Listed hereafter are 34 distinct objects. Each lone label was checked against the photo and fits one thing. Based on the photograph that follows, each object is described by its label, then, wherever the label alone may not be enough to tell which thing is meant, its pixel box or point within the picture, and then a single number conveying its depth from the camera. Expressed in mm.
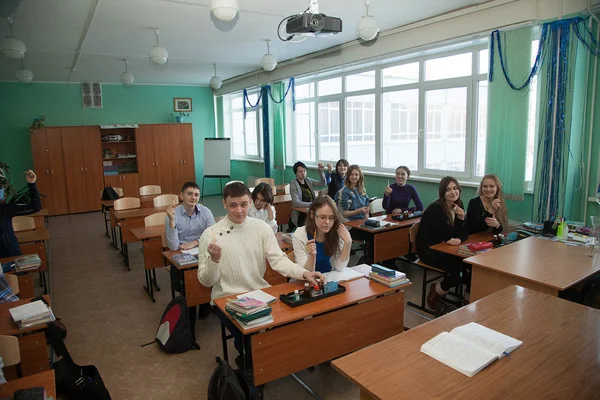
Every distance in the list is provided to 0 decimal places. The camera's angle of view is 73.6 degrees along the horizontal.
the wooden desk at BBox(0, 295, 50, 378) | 2430
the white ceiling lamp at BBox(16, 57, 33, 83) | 6629
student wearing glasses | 2921
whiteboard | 11469
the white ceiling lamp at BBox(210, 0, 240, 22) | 3471
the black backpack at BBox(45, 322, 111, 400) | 2521
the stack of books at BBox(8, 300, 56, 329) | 2436
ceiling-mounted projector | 3475
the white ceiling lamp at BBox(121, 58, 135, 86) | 7770
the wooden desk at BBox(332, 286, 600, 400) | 1531
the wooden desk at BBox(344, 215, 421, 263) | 4584
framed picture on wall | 11797
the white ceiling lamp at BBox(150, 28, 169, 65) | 5367
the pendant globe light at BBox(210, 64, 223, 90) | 8164
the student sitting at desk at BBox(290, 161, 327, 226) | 6258
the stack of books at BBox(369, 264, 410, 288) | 2725
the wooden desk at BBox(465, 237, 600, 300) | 2705
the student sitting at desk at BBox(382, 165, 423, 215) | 5539
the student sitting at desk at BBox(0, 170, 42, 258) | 3893
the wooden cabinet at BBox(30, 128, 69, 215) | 9562
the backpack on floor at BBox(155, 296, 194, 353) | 3359
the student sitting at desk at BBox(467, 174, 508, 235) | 4098
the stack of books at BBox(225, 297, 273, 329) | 2203
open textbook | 1681
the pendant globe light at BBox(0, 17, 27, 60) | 4898
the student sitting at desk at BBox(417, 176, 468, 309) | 3734
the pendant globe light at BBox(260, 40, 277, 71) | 6051
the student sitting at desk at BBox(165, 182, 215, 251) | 4105
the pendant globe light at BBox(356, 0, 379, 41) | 4211
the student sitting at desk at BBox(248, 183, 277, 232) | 4355
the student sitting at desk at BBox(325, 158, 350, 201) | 6426
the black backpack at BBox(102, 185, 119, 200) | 7420
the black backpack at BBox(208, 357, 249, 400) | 2123
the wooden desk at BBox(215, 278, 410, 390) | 2334
